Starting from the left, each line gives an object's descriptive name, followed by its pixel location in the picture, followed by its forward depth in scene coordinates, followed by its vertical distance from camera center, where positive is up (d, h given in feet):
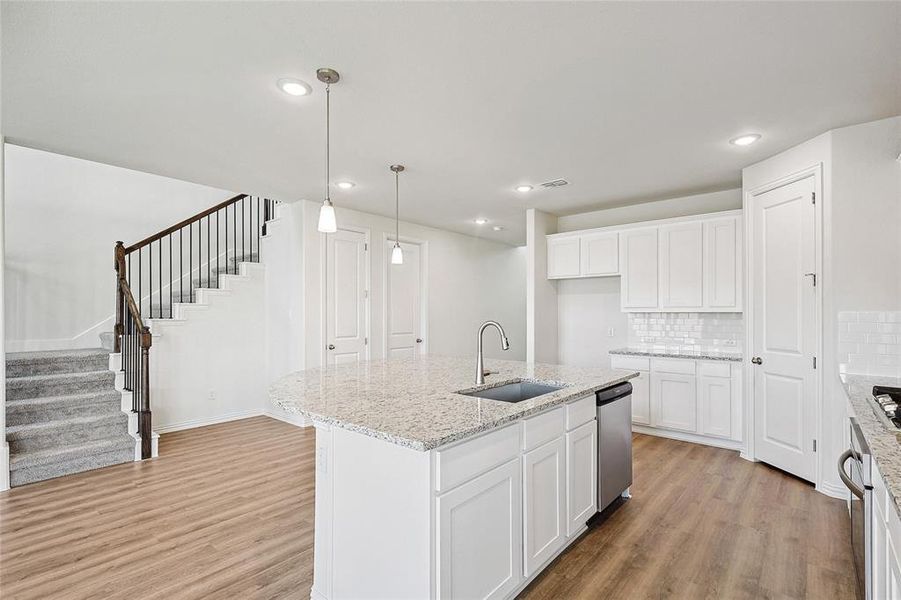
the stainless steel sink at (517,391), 8.68 -1.86
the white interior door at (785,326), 10.53 -0.68
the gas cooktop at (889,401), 5.68 -1.53
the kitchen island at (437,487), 5.05 -2.50
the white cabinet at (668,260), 13.82 +1.44
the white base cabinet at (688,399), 13.41 -3.23
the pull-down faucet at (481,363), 8.29 -1.23
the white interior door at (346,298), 16.89 +0.15
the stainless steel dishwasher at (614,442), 8.74 -3.01
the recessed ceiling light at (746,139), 10.28 +3.90
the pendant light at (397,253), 12.63 +1.46
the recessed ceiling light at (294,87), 7.74 +3.94
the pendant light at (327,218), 8.45 +1.65
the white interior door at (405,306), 19.54 -0.22
